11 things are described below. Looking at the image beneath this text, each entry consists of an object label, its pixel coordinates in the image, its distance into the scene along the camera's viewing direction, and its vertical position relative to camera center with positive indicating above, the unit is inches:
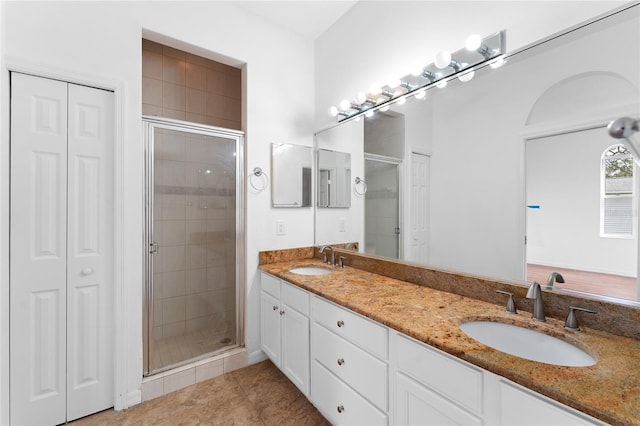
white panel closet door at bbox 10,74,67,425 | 61.2 -8.9
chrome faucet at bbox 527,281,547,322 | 45.2 -13.9
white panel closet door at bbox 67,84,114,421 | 66.8 -10.2
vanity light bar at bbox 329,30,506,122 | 54.4 +31.7
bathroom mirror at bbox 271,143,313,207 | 95.7 +13.3
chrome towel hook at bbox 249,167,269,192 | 91.4 +11.0
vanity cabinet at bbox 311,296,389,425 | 48.9 -29.7
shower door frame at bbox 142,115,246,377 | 76.7 +0.4
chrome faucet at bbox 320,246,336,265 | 91.7 -14.3
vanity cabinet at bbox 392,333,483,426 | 36.3 -24.4
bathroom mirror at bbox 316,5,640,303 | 42.8 +11.1
